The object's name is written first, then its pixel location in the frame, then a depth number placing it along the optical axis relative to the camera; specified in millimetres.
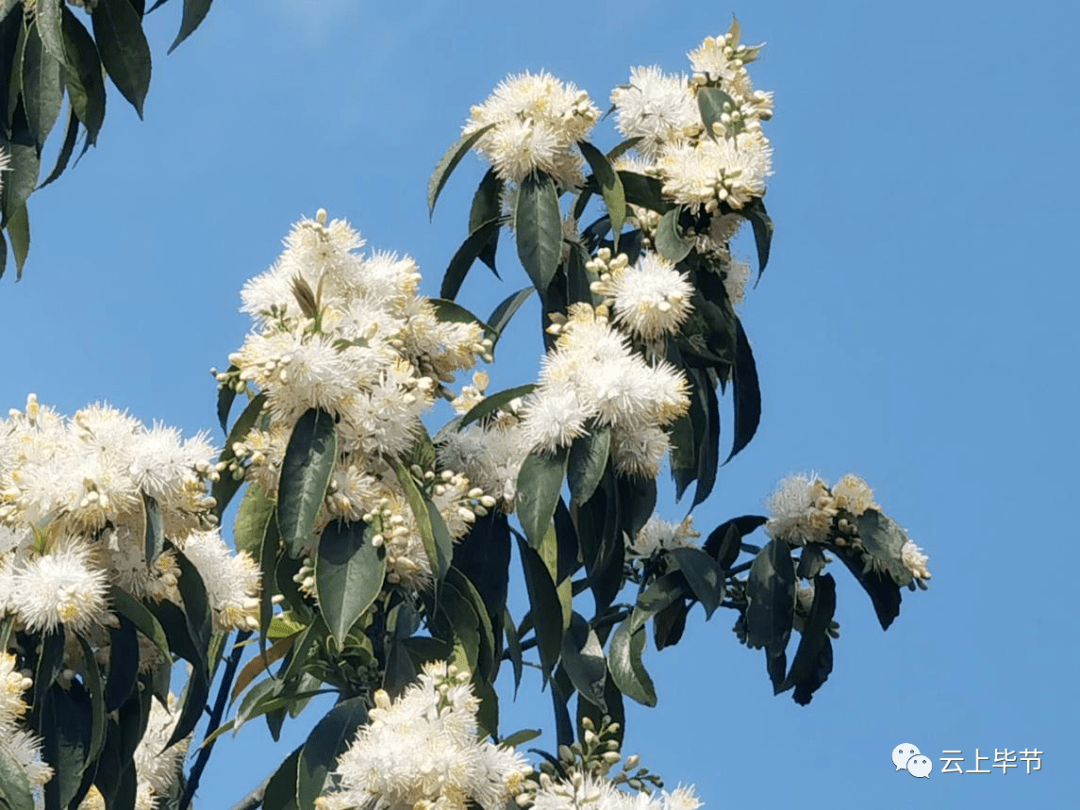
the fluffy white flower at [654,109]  3420
